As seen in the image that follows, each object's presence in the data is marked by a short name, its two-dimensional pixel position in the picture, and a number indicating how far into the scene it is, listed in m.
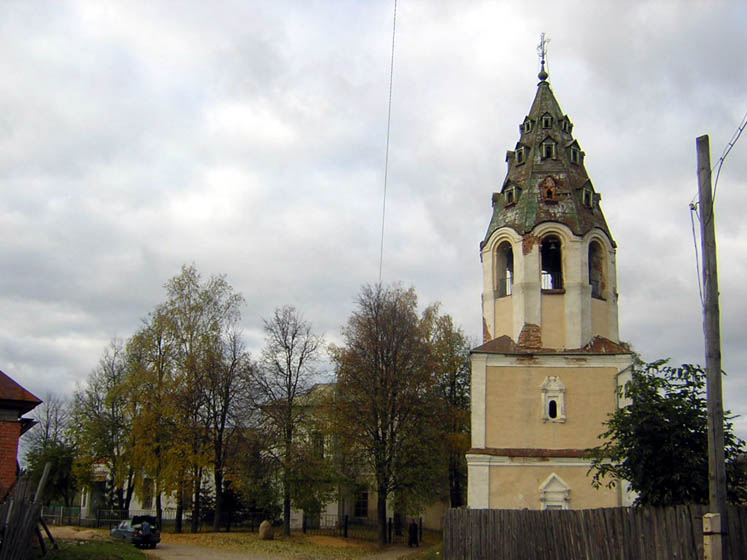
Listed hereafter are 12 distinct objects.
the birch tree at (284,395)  35.75
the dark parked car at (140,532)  29.39
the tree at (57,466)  46.16
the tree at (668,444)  12.16
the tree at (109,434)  38.72
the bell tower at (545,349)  24.16
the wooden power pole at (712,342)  9.70
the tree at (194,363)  36.31
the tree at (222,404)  37.19
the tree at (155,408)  36.22
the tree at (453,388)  40.62
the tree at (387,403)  33.34
